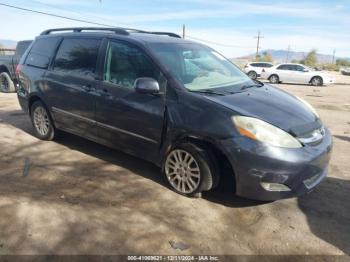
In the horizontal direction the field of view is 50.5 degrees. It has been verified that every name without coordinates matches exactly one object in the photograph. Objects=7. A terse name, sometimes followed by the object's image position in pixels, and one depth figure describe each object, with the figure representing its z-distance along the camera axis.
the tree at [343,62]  88.94
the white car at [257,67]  27.00
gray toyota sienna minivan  3.76
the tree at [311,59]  79.25
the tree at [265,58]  70.19
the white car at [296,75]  24.12
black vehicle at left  12.34
